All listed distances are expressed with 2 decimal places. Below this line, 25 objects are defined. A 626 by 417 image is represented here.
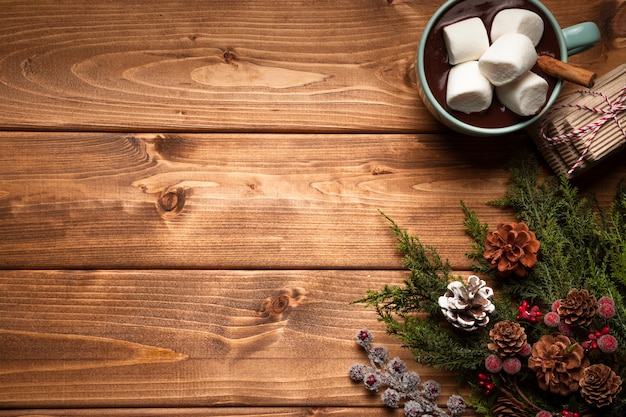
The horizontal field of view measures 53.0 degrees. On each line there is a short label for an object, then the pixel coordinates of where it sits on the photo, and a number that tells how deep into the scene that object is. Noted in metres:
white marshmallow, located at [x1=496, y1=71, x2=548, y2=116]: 0.84
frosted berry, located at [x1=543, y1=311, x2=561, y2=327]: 0.82
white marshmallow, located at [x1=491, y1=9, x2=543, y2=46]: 0.84
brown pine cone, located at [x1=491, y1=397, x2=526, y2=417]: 0.85
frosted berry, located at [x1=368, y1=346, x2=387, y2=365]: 0.90
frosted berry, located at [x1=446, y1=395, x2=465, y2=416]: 0.89
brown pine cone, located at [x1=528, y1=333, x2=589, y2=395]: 0.81
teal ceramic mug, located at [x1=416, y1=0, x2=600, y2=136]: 0.86
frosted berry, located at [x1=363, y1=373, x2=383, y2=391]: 0.90
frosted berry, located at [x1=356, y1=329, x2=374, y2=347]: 0.91
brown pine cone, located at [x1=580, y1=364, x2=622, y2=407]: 0.79
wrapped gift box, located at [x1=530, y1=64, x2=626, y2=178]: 0.86
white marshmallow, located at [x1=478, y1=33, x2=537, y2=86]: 0.82
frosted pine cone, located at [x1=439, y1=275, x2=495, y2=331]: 0.85
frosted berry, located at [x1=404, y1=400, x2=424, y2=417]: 0.89
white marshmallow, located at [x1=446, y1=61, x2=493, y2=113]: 0.84
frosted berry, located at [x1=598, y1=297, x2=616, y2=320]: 0.81
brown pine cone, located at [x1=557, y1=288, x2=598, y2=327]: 0.81
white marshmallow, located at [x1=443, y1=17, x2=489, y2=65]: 0.84
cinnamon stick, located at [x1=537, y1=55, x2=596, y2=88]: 0.82
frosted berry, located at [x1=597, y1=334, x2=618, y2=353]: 0.80
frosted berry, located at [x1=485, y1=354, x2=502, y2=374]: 0.83
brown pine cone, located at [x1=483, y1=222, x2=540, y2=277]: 0.87
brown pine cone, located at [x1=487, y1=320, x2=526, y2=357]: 0.82
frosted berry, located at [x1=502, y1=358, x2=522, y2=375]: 0.83
